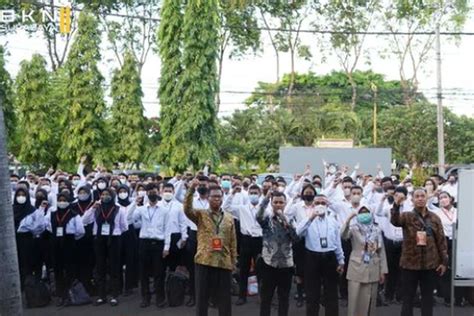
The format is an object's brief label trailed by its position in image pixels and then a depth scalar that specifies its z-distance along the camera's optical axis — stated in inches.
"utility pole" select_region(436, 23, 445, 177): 996.6
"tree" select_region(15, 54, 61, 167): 1046.4
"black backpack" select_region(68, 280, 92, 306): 405.1
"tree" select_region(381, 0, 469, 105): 1362.0
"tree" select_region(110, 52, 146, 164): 1175.0
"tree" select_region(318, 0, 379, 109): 1507.1
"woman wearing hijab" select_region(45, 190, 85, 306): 408.2
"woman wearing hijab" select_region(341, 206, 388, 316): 332.5
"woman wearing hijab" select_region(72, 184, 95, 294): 415.2
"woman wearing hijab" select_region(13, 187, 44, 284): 410.9
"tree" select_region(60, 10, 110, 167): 1050.1
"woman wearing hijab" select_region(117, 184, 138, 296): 428.8
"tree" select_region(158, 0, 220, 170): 999.0
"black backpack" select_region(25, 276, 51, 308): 397.1
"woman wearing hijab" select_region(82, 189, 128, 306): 407.2
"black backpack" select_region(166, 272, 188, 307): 404.8
